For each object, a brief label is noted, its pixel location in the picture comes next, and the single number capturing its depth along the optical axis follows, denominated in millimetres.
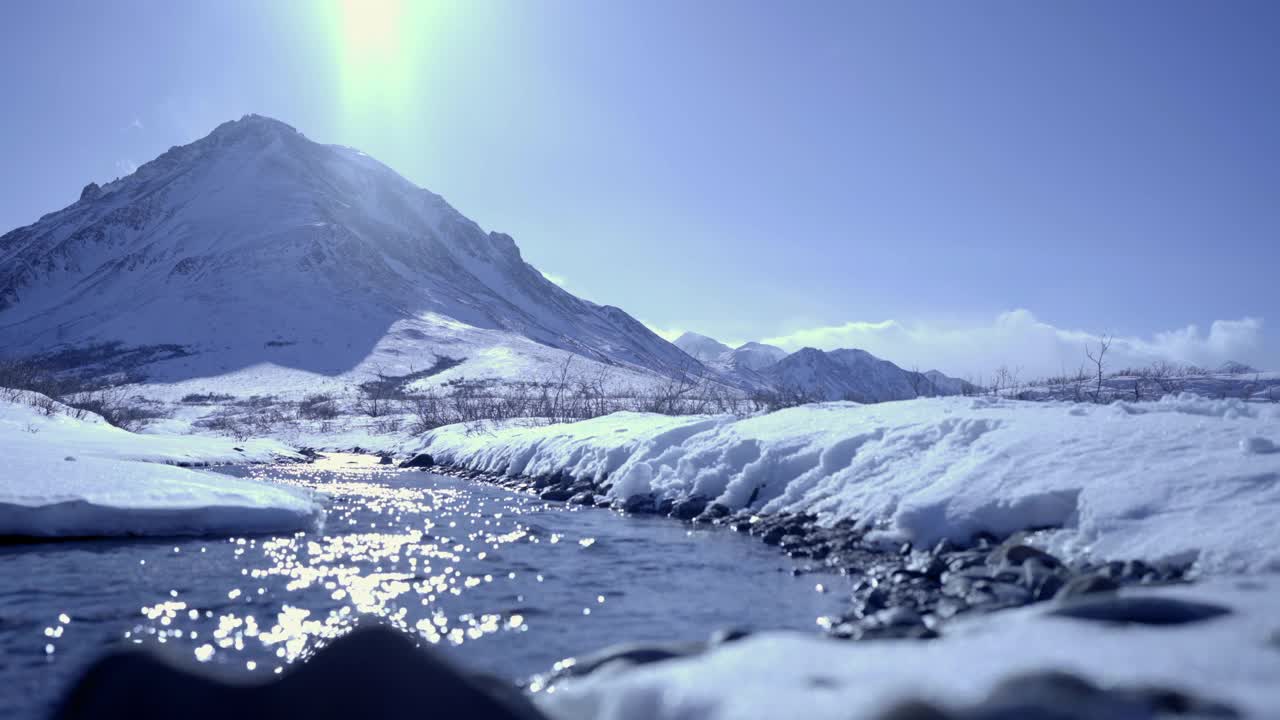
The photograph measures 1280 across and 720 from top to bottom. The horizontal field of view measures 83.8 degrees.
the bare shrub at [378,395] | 67375
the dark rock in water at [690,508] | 13805
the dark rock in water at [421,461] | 29875
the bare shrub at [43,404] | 32188
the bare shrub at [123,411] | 43891
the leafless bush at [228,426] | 52875
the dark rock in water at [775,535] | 11023
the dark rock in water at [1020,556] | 7145
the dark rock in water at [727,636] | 4809
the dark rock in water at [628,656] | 4449
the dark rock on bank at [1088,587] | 5035
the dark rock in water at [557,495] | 17531
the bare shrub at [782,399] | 25159
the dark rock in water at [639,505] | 14797
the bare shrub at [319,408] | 62875
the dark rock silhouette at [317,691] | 3191
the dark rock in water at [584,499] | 16578
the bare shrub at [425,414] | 46000
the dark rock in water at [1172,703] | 2961
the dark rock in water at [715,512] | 13375
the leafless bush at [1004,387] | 22753
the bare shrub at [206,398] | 79688
